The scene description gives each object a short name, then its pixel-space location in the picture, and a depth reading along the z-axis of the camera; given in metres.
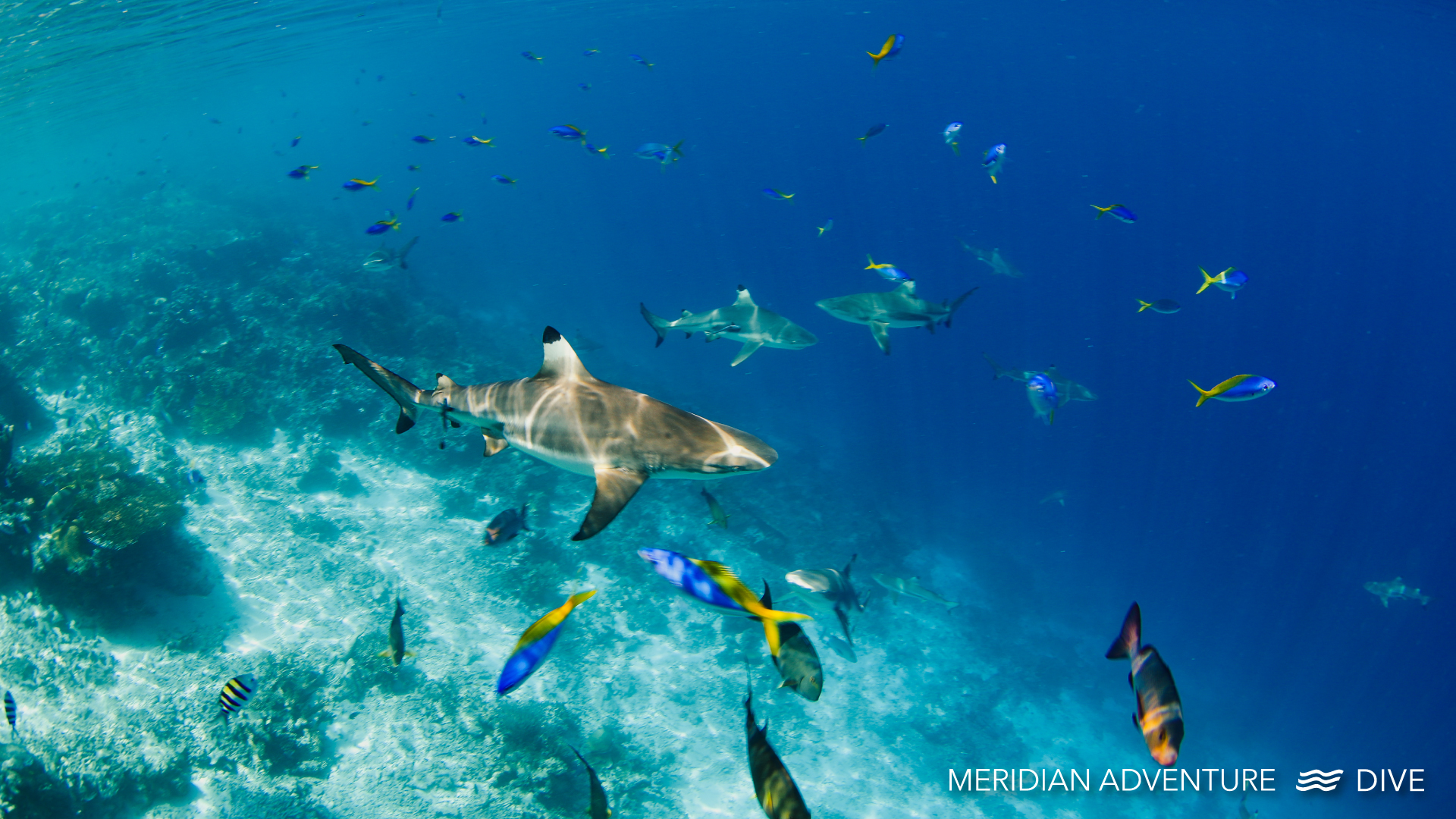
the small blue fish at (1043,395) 7.75
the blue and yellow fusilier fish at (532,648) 3.06
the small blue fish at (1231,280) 8.48
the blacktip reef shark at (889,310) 7.88
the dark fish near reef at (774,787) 2.68
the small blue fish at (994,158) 9.26
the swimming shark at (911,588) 10.15
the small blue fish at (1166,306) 9.39
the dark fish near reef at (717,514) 6.58
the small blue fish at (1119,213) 9.09
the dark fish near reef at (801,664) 3.87
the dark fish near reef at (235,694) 4.99
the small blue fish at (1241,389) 5.96
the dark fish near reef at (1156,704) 2.52
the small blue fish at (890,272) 9.35
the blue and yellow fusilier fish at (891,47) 8.40
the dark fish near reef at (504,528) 6.72
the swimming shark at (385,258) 12.19
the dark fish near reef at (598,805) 4.20
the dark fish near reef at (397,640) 5.64
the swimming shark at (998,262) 12.01
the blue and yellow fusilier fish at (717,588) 2.56
